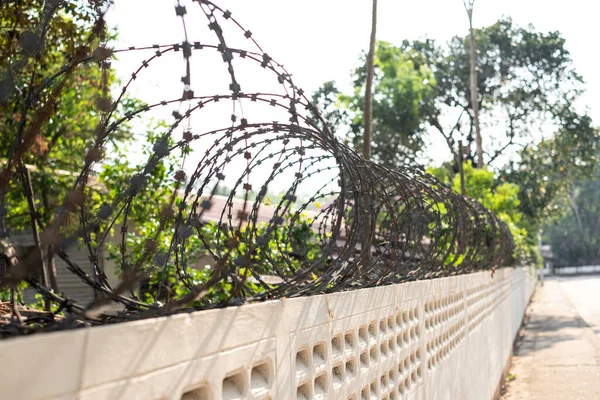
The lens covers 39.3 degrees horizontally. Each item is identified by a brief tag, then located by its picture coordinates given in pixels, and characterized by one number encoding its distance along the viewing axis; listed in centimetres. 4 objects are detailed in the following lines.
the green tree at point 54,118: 331
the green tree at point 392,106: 2770
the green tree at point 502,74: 3259
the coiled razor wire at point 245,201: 271
